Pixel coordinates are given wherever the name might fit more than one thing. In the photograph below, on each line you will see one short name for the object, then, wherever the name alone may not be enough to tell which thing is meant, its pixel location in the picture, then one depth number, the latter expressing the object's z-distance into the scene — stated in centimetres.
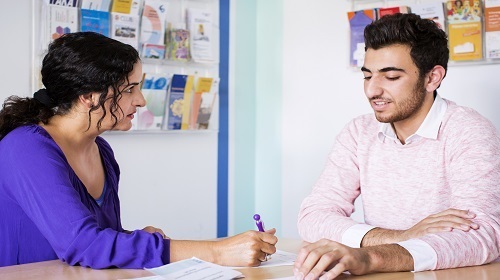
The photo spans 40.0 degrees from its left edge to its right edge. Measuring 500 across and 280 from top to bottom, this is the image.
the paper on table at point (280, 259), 180
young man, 196
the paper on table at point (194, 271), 161
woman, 176
